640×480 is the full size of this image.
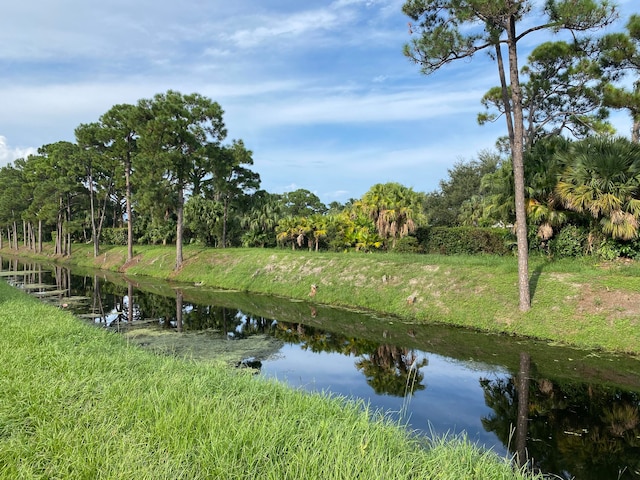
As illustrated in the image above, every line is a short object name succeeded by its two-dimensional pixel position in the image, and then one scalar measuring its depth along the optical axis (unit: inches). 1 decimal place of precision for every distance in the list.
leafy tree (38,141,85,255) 1636.3
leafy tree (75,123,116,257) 1432.1
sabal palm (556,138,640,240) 542.6
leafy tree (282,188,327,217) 2493.1
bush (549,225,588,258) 613.9
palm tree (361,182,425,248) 970.7
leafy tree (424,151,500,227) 1797.5
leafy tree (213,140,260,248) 1224.2
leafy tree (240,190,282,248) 1315.2
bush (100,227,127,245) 1863.9
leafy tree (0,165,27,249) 2070.6
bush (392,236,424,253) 919.7
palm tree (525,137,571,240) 623.5
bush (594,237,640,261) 560.1
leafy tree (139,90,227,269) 1120.8
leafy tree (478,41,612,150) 775.7
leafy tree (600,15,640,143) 555.2
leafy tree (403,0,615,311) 447.8
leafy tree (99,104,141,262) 1370.6
